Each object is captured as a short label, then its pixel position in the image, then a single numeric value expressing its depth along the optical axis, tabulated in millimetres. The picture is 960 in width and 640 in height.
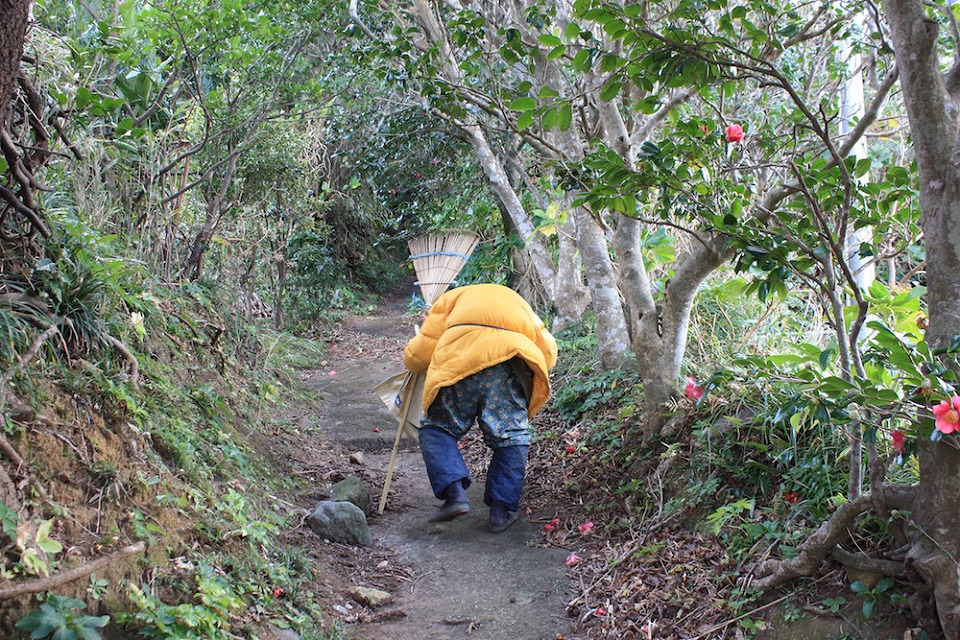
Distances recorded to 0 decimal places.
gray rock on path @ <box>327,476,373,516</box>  4848
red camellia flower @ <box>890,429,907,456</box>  2706
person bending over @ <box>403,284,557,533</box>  4703
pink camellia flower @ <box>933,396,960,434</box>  2150
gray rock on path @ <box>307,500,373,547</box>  4355
